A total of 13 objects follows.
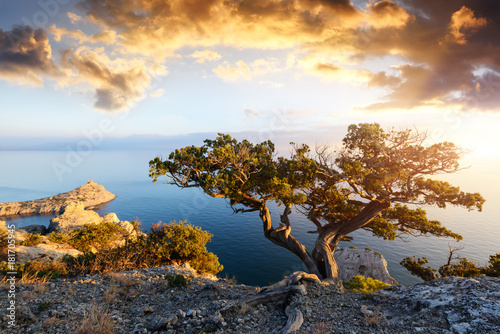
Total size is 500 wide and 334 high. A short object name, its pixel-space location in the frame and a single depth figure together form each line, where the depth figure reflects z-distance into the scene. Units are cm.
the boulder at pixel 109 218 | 5196
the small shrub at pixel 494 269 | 1603
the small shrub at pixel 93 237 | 2155
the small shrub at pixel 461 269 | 1627
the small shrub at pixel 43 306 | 711
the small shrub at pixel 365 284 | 1455
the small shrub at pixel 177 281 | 1009
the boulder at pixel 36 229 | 4818
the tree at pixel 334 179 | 1318
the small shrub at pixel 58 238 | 2542
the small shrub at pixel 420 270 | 2041
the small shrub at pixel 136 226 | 2234
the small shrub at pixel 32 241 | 2116
